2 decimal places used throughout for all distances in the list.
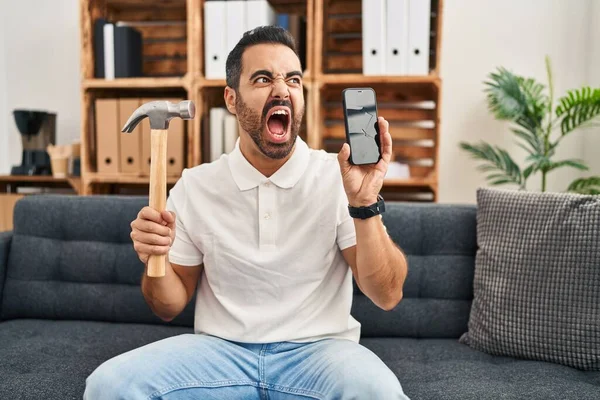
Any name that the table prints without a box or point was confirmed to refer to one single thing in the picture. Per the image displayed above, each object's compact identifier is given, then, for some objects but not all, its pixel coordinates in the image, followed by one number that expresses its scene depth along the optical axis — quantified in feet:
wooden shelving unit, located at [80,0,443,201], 7.62
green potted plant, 7.55
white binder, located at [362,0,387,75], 7.34
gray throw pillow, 4.23
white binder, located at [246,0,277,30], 7.58
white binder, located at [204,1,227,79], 7.68
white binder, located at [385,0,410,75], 7.32
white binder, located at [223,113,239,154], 7.88
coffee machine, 8.72
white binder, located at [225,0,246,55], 7.62
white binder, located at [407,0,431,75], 7.30
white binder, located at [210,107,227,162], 7.86
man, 3.43
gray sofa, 4.12
